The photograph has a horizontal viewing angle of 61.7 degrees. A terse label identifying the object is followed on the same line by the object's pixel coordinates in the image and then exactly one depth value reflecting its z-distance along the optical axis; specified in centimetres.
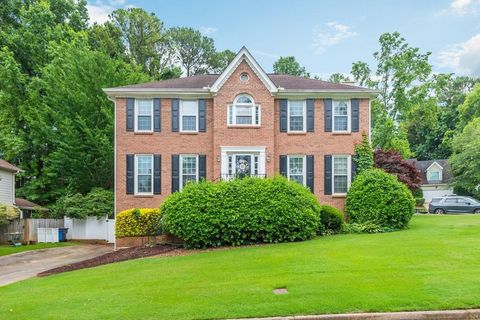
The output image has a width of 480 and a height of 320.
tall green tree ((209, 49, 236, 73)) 4650
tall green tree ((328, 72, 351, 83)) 4209
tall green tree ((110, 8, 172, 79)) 4044
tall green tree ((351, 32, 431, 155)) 3244
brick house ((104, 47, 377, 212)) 1981
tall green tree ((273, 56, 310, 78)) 4650
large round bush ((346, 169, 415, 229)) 1752
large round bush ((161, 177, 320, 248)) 1530
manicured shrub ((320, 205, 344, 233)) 1759
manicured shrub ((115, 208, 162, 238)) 1783
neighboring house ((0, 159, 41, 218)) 2481
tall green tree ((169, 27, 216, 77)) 4554
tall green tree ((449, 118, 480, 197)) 3791
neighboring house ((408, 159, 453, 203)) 4741
